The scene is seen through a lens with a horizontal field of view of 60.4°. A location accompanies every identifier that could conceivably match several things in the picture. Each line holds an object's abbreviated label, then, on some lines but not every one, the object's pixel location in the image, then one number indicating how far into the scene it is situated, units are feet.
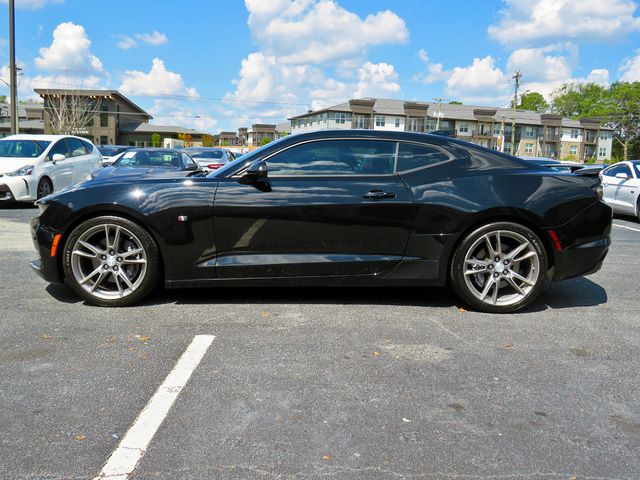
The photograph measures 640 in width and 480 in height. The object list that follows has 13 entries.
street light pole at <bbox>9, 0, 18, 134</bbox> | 71.15
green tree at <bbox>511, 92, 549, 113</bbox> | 414.62
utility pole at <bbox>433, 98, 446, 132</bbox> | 264.52
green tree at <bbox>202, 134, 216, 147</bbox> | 291.05
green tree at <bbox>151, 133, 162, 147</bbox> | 229.80
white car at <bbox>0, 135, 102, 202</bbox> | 36.81
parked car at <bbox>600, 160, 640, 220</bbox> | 40.63
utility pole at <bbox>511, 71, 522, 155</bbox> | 225.35
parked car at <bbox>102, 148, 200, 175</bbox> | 43.81
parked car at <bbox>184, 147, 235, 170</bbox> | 63.15
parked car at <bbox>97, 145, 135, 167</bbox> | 95.91
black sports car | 14.20
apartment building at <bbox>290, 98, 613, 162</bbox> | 288.30
